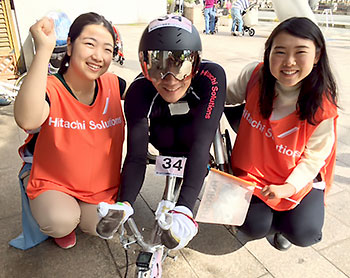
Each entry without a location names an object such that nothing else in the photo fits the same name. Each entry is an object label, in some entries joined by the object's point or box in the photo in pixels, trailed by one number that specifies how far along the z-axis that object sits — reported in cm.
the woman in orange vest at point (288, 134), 170
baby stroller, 1304
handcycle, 141
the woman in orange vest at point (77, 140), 180
